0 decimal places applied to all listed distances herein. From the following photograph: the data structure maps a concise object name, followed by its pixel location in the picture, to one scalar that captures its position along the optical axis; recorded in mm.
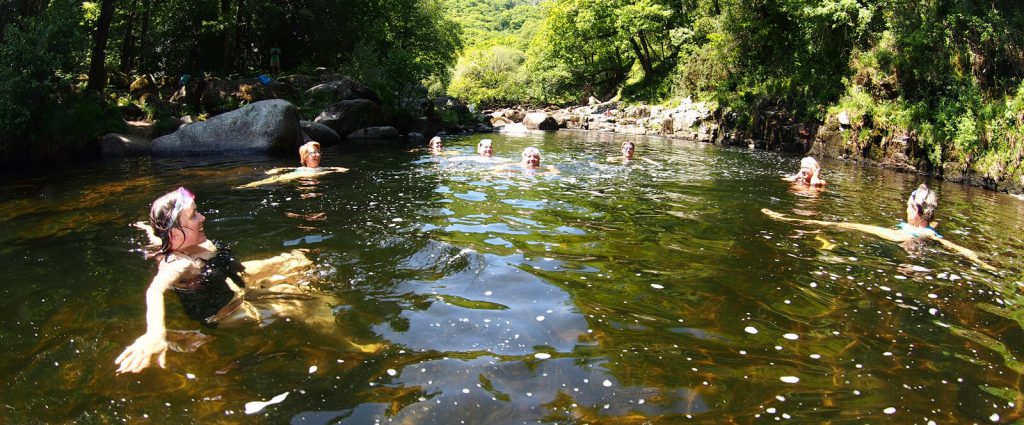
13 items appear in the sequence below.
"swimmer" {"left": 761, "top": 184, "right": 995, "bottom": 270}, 6605
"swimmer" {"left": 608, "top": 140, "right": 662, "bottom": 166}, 15109
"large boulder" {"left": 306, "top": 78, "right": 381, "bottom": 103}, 22188
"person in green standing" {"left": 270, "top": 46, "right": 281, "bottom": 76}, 24641
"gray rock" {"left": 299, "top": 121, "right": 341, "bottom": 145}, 19141
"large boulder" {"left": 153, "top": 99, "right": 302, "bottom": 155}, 15281
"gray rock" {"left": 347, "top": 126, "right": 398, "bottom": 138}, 21584
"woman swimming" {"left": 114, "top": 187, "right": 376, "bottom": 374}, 4125
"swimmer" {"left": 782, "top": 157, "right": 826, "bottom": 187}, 11297
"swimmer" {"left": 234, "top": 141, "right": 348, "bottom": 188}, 10719
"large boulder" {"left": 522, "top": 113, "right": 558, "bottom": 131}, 35000
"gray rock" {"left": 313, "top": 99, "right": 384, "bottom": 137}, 20969
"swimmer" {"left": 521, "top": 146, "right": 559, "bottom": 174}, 12430
